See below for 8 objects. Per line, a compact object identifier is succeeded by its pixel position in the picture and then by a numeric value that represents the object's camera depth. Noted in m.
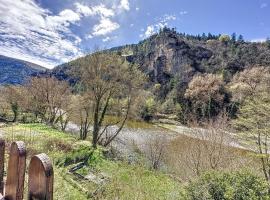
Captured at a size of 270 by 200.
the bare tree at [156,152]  11.73
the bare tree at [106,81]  11.25
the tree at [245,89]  21.13
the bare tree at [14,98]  22.09
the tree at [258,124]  7.58
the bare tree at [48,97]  18.90
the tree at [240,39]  66.93
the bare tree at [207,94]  29.06
